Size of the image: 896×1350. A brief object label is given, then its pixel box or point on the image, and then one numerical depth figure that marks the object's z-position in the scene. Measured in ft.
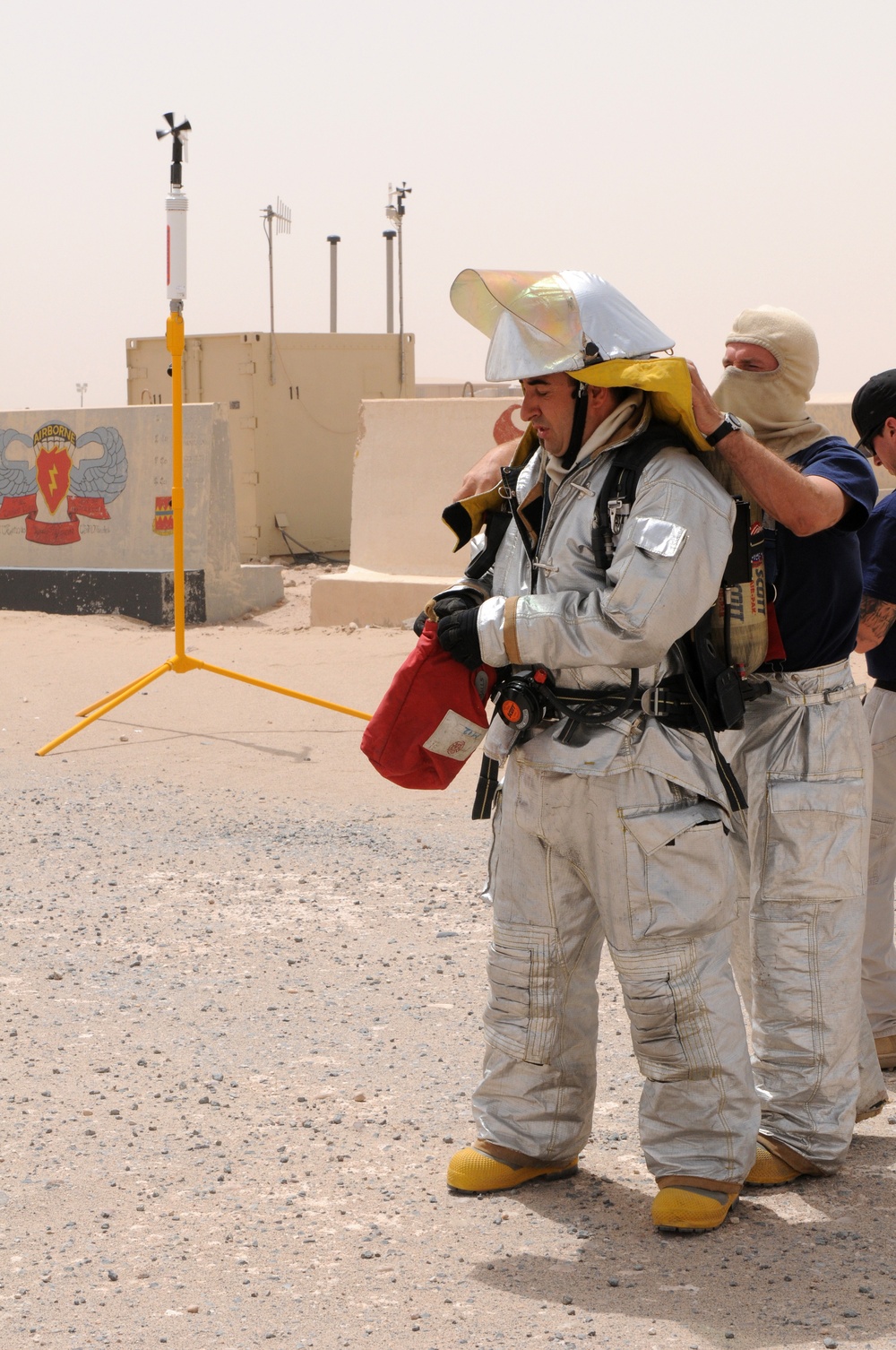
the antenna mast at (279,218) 63.41
